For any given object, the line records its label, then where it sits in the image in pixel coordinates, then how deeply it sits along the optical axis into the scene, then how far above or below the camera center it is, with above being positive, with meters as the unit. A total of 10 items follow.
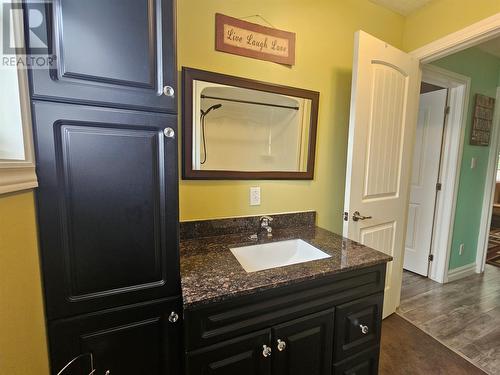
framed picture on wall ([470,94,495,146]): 2.55 +0.48
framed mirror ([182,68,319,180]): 1.35 +0.20
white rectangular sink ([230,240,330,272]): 1.30 -0.52
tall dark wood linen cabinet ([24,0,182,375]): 0.70 -0.07
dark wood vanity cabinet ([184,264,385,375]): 0.86 -0.68
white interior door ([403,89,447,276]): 2.61 -0.17
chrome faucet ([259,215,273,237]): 1.53 -0.41
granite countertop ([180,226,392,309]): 0.87 -0.46
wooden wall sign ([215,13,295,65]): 1.34 +0.70
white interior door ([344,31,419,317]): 1.54 +0.12
